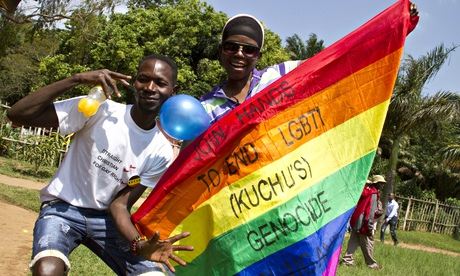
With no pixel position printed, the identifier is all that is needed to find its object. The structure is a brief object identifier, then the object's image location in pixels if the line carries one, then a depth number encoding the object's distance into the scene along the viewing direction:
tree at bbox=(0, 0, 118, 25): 12.77
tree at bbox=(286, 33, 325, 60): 29.92
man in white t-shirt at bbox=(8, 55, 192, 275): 3.21
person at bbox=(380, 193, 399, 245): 17.98
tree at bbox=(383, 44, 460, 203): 18.38
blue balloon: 3.04
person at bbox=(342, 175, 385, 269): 10.62
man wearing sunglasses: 3.32
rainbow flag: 3.01
